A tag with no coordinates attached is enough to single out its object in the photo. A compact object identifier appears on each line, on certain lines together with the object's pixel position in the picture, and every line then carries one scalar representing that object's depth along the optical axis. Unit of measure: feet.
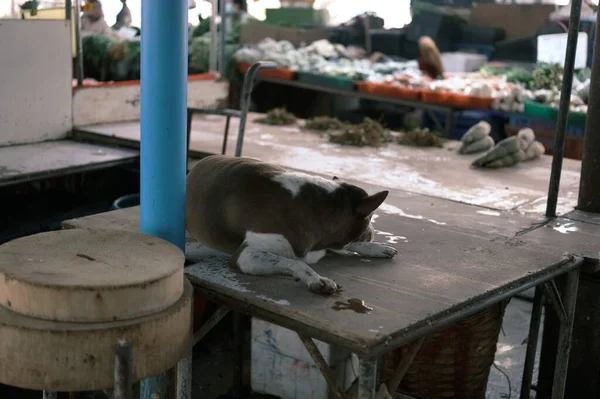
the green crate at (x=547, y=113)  25.41
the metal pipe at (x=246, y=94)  16.22
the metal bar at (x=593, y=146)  14.94
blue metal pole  9.55
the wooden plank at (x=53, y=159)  17.56
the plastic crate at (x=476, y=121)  28.99
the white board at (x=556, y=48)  32.68
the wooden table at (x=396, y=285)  8.59
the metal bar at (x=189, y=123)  19.20
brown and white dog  10.19
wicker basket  12.92
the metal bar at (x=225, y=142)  19.54
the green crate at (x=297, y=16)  47.24
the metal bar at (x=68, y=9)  21.94
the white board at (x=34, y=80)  20.43
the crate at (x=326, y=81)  32.09
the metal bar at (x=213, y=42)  28.68
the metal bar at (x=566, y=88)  13.15
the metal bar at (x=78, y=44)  22.13
